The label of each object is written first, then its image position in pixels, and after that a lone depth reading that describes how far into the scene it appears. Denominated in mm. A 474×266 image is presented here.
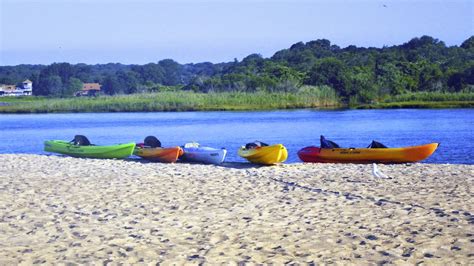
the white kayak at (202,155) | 22891
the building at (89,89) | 110812
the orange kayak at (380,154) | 21938
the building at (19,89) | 122888
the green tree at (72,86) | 109181
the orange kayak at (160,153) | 23516
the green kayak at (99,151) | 24594
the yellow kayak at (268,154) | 21516
